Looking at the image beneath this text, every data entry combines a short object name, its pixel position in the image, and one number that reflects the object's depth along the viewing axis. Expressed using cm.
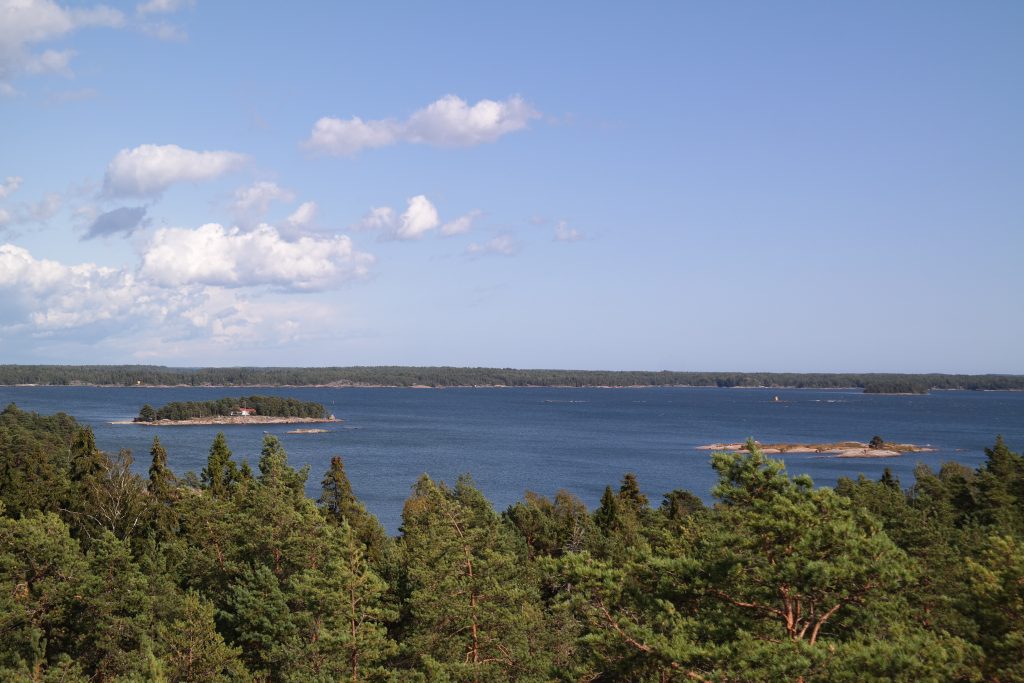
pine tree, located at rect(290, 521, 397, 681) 1850
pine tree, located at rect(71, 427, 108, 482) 4434
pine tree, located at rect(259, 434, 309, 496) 2797
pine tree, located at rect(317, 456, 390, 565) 3357
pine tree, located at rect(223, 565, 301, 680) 1895
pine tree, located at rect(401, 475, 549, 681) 2036
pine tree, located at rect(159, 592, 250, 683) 1870
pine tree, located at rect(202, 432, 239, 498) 4468
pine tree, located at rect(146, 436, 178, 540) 3753
